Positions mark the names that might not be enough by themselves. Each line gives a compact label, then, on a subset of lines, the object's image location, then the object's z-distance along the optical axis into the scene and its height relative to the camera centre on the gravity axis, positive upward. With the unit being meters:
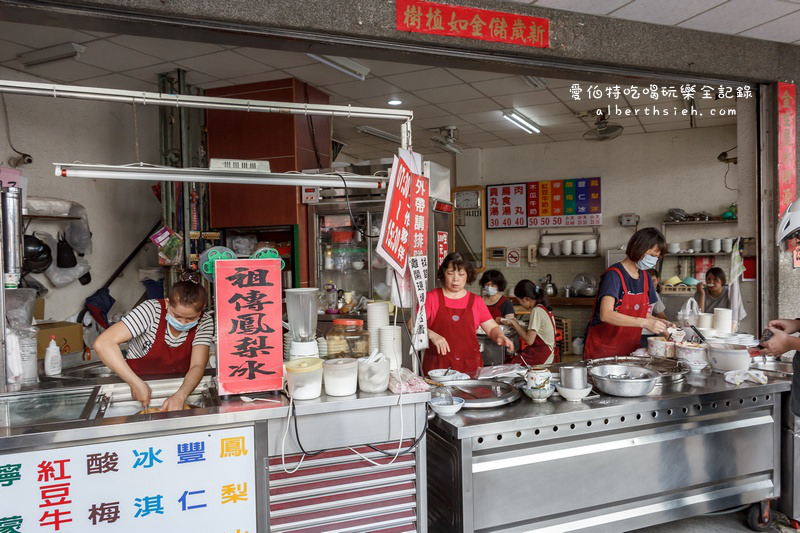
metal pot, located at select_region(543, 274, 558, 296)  8.87 -0.50
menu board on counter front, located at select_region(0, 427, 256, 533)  1.80 -0.81
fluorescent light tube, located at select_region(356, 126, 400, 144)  7.37 +1.89
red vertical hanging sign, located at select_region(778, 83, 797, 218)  4.30 +0.91
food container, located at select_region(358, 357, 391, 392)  2.23 -0.49
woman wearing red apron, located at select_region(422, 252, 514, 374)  3.63 -0.44
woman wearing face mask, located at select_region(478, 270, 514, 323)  5.25 -0.36
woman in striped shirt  2.50 -0.41
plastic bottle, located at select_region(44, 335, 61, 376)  3.12 -0.57
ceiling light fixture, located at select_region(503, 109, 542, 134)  7.10 +1.99
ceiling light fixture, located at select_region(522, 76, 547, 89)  5.51 +1.92
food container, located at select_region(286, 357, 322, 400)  2.11 -0.48
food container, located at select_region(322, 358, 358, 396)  2.18 -0.49
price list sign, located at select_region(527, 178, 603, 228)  8.77 +0.95
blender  2.29 -0.26
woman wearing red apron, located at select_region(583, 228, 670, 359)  3.62 -0.33
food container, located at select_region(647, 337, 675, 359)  3.37 -0.60
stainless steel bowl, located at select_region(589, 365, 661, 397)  2.65 -0.65
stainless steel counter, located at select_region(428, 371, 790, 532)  2.33 -1.00
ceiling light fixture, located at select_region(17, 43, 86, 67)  4.47 +1.89
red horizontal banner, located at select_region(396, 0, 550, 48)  3.37 +1.60
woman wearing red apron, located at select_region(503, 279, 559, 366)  4.62 -0.69
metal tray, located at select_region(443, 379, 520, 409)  2.51 -0.69
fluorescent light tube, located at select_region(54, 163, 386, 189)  2.10 +0.38
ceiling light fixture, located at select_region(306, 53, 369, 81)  4.73 +1.86
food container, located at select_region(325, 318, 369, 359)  2.43 -0.37
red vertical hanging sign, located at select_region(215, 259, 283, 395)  2.10 -0.25
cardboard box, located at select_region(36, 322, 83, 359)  4.13 -0.57
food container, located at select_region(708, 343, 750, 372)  3.05 -0.61
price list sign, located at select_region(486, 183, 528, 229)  9.30 +0.96
